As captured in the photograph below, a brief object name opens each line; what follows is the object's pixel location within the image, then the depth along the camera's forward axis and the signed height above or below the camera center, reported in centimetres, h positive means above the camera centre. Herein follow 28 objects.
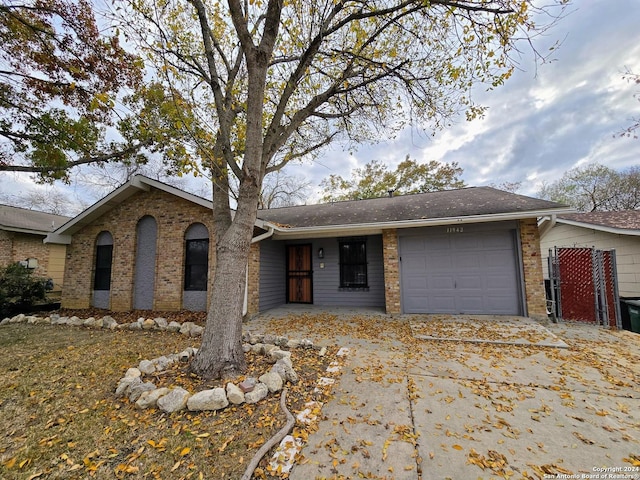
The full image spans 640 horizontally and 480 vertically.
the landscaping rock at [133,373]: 332 -134
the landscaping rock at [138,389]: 289 -137
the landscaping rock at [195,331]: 557 -136
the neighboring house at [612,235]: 777 +102
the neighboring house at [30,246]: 1100 +100
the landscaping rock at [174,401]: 268 -138
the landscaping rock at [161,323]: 607 -131
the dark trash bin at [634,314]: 652 -120
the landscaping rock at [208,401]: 269 -138
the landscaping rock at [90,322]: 650 -137
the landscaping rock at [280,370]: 334 -133
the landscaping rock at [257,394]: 285 -140
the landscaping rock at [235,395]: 281 -138
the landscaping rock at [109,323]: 629 -136
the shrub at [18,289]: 773 -65
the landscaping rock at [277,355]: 390 -131
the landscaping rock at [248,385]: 297 -135
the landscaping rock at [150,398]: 276 -139
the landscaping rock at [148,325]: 612 -134
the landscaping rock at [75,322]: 664 -138
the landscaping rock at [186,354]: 395 -133
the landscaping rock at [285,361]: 355 -130
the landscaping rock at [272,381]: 306 -136
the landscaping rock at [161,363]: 362 -135
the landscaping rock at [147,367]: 350 -135
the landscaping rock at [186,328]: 564 -133
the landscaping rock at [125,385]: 303 -138
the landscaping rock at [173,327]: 593 -135
